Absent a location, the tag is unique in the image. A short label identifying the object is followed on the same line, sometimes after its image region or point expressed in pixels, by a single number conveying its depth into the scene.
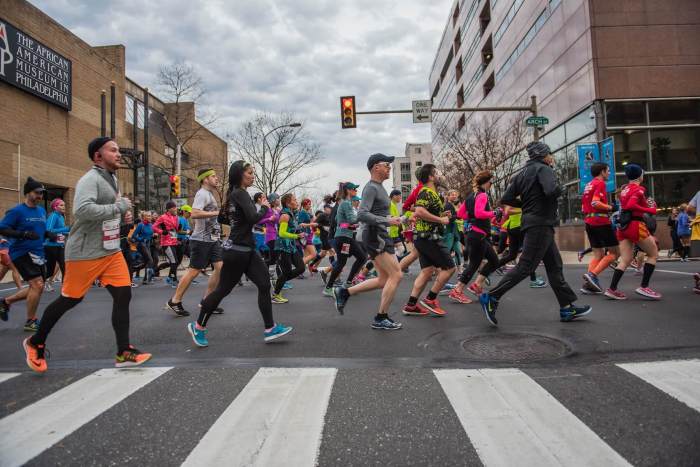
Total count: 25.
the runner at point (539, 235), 5.09
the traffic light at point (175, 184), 19.39
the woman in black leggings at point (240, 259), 4.55
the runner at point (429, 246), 5.62
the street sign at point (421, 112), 14.93
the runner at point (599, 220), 6.64
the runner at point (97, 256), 3.79
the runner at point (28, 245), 5.56
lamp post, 30.33
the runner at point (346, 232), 7.63
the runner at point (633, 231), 6.45
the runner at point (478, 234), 6.81
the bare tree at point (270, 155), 32.44
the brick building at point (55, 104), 21.09
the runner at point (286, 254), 7.53
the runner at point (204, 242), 6.23
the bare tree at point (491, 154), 21.84
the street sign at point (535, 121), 13.29
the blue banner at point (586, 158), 13.87
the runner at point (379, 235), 5.10
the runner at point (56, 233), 7.23
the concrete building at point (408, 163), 127.12
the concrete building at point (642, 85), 17.89
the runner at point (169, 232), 11.45
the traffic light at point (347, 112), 15.03
